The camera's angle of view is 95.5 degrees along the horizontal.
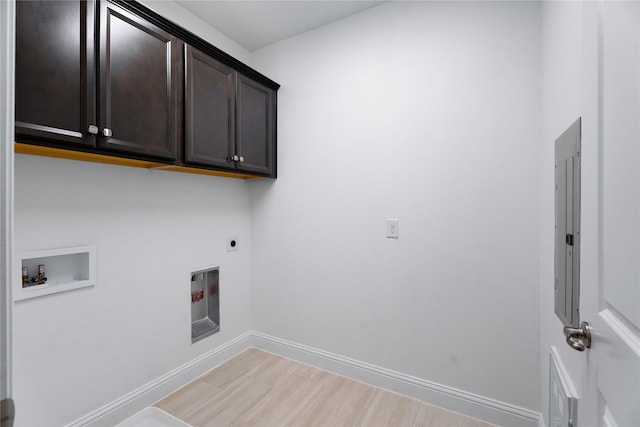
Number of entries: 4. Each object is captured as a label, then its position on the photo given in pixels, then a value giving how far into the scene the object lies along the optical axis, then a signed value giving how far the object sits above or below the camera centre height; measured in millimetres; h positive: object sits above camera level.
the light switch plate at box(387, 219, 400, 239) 1949 -111
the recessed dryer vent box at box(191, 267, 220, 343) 2211 -711
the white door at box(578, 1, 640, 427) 482 -34
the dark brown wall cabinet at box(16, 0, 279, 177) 1128 +611
